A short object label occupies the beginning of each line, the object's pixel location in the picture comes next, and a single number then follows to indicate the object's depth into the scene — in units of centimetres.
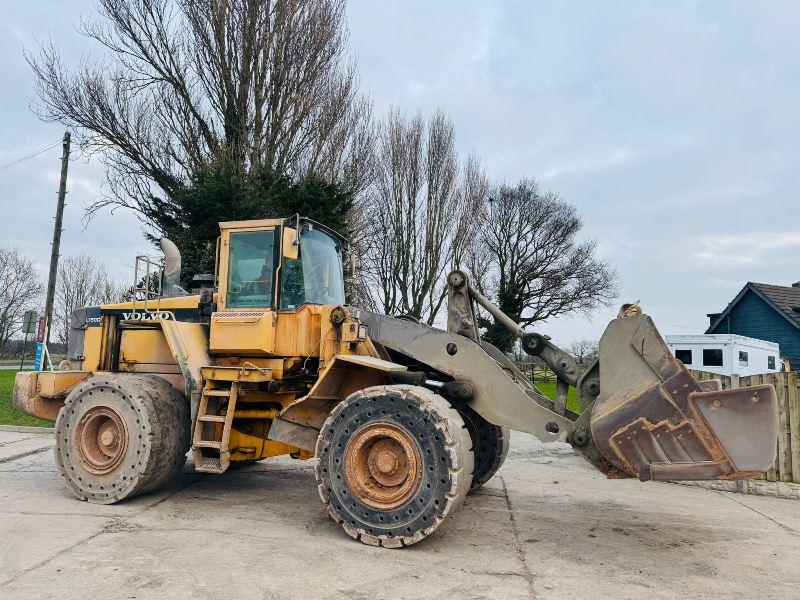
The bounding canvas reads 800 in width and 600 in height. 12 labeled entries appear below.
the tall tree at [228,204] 1535
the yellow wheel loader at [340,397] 465
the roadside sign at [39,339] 1756
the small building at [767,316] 3049
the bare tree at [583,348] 4208
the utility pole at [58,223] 2075
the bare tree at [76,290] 4769
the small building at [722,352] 2036
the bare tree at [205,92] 1759
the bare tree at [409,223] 2441
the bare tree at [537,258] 3556
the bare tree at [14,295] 5072
